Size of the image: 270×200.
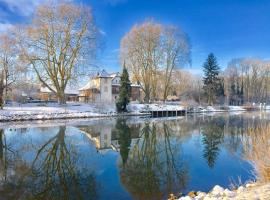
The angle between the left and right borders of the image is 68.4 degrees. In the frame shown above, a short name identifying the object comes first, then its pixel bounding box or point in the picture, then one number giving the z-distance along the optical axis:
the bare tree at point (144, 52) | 32.67
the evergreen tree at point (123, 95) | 28.50
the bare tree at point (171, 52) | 33.66
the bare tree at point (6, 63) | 24.31
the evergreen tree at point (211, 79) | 41.07
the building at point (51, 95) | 40.25
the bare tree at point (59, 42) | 24.11
